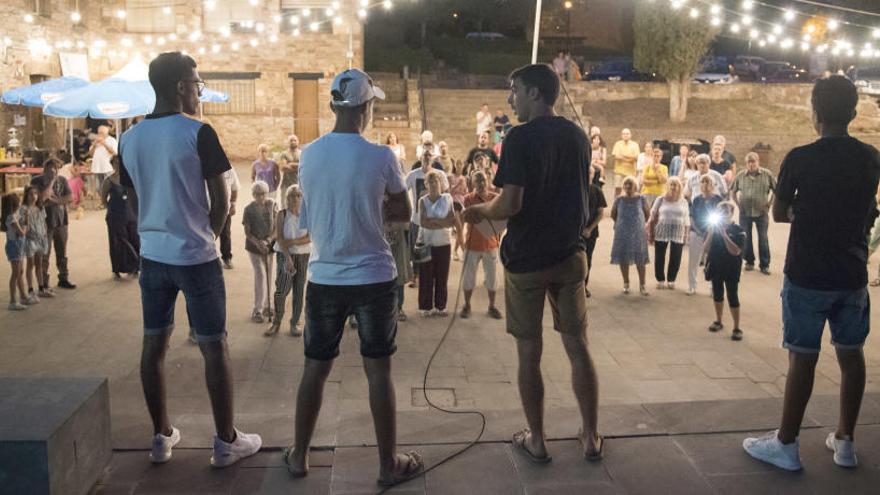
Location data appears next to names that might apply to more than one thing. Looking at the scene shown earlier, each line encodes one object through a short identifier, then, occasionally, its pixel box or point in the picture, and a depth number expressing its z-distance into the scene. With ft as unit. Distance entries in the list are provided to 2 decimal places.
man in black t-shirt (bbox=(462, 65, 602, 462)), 11.93
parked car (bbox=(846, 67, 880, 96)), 92.22
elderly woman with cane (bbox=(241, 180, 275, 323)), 25.53
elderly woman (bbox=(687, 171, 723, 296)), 28.60
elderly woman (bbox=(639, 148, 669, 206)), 41.60
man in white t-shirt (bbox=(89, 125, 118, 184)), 51.78
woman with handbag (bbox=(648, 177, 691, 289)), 31.27
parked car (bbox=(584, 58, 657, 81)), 107.96
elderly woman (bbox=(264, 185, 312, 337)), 23.43
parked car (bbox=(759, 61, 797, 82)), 113.29
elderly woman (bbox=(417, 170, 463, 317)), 27.07
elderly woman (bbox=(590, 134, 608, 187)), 48.36
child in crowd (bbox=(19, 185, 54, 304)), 27.25
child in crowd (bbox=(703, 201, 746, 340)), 24.88
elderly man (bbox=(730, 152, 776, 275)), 34.88
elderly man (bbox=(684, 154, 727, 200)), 32.60
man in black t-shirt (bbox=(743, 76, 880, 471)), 12.01
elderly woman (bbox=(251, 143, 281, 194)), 41.50
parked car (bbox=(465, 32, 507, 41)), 129.59
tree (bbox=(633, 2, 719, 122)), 87.86
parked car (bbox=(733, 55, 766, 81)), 112.98
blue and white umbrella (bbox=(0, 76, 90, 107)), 55.31
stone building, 85.76
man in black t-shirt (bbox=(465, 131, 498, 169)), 41.01
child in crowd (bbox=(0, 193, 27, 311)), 26.48
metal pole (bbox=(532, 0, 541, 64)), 49.22
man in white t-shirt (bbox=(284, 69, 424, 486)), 11.19
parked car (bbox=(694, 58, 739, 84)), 107.34
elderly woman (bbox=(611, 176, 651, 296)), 30.99
